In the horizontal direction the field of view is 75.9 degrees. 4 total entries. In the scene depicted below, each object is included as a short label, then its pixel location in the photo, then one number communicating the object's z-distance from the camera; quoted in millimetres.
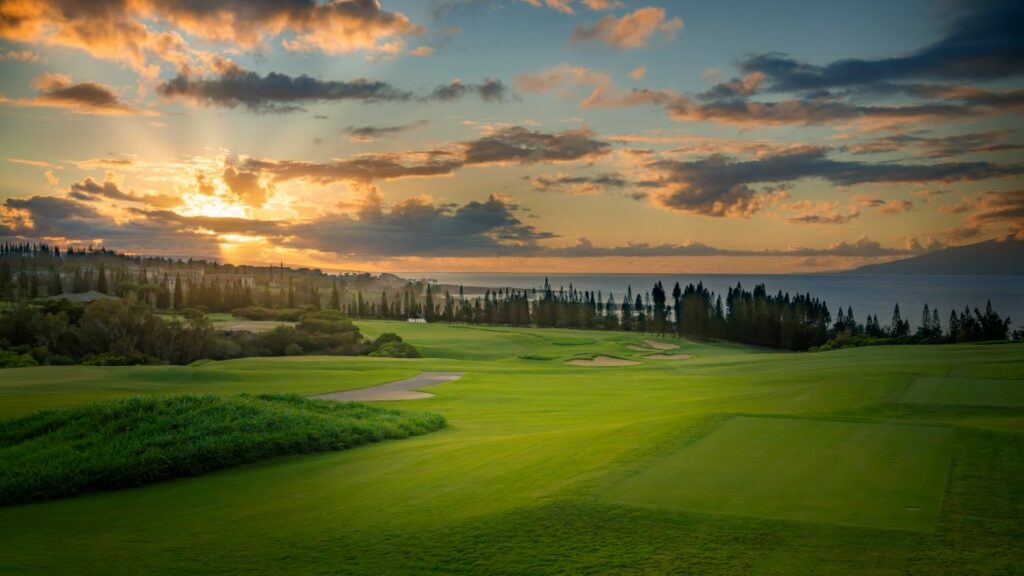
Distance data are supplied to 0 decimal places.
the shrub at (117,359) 57922
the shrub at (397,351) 68625
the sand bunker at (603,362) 59219
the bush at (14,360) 55791
